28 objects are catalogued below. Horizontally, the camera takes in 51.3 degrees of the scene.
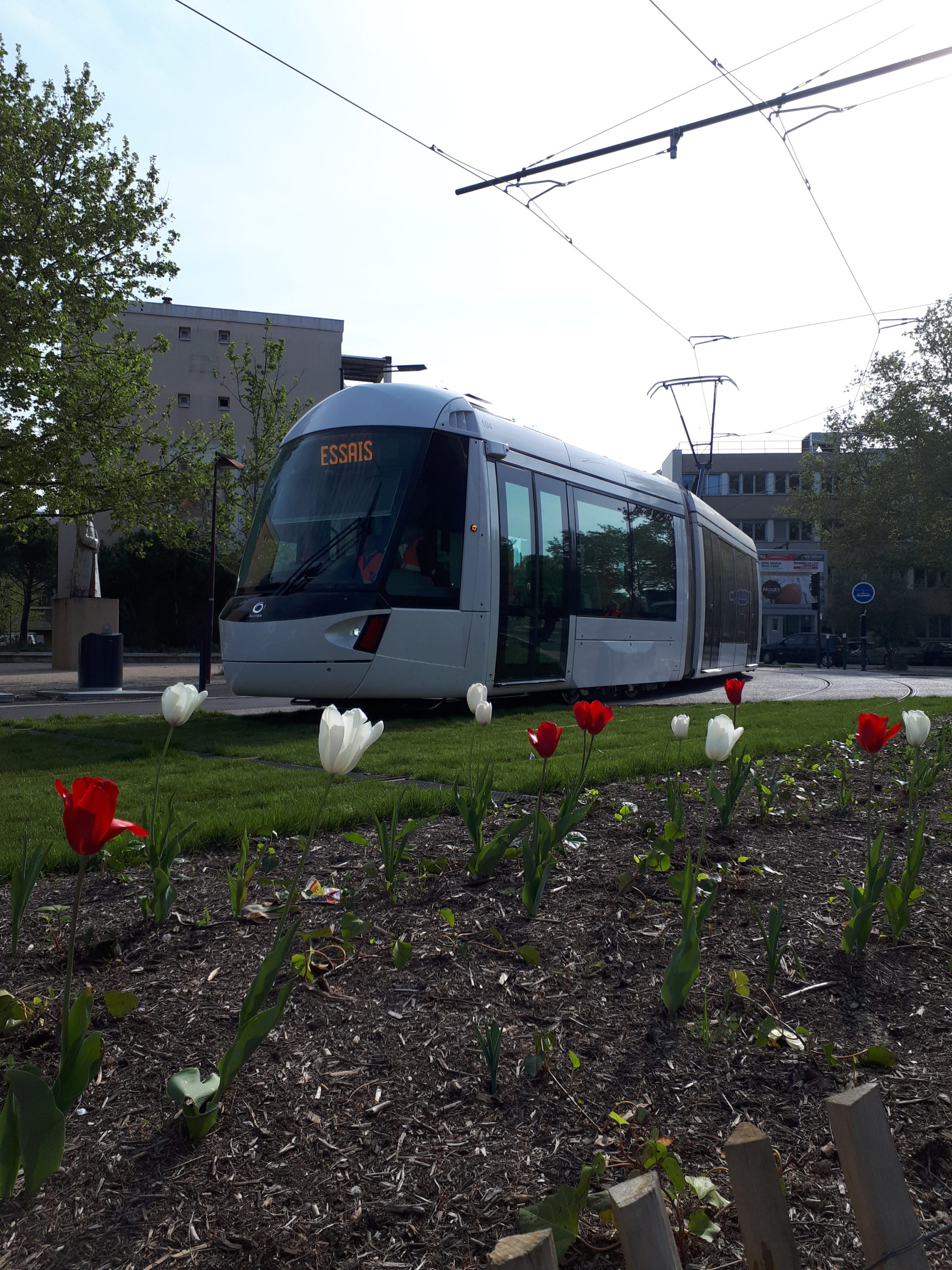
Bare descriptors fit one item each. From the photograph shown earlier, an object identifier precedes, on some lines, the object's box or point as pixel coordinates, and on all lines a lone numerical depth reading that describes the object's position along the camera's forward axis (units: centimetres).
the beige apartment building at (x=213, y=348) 5156
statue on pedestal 2615
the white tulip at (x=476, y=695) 383
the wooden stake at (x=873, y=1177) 139
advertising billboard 5641
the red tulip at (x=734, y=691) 436
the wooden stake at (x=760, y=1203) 137
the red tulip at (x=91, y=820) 174
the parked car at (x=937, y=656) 4691
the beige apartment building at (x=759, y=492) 7594
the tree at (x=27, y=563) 4550
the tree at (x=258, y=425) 2609
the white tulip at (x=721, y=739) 325
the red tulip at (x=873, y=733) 327
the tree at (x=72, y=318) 1647
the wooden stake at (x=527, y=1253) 115
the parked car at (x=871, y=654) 5112
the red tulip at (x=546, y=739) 327
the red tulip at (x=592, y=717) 347
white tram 1006
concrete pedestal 2606
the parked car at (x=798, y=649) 4494
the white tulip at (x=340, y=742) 215
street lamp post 1780
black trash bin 1750
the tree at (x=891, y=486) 4909
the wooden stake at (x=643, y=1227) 126
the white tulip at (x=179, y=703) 310
